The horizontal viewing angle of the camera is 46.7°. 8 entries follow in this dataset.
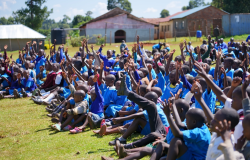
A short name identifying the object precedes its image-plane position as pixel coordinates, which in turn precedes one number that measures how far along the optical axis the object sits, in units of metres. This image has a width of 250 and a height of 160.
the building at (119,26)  37.53
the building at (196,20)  36.25
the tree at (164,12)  96.38
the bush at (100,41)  32.65
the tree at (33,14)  49.44
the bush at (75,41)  30.47
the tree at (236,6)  36.75
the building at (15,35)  31.81
